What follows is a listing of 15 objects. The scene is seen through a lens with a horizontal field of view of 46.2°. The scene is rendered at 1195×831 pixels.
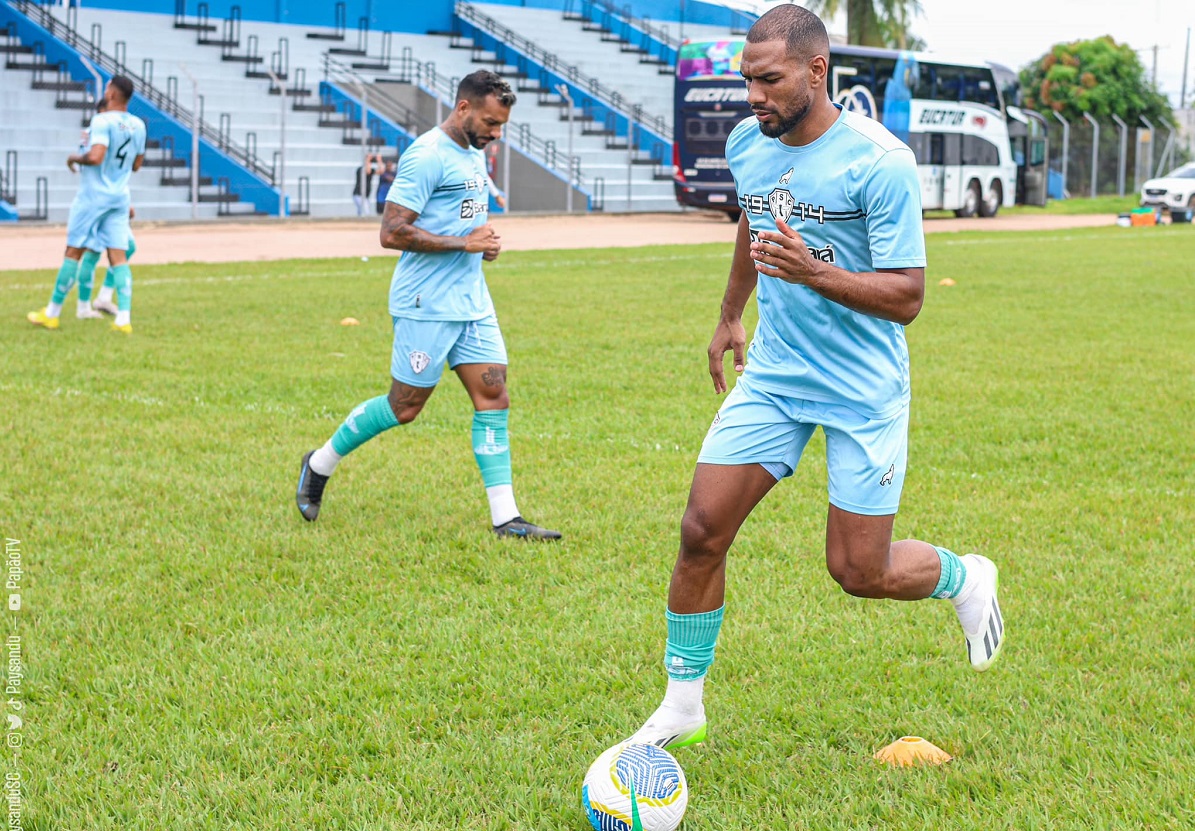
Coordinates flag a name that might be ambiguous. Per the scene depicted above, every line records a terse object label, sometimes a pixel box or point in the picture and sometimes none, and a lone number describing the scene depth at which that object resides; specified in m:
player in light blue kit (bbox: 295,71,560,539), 6.11
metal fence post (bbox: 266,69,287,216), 29.53
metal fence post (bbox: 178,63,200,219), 28.39
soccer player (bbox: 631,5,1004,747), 3.61
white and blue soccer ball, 3.44
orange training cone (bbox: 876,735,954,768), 3.89
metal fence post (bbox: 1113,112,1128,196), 52.16
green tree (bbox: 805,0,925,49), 48.06
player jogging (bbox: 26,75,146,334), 12.16
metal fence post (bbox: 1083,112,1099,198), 51.84
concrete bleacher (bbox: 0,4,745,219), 32.16
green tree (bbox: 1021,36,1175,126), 57.59
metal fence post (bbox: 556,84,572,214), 36.84
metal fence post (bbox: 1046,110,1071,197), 51.18
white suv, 40.31
